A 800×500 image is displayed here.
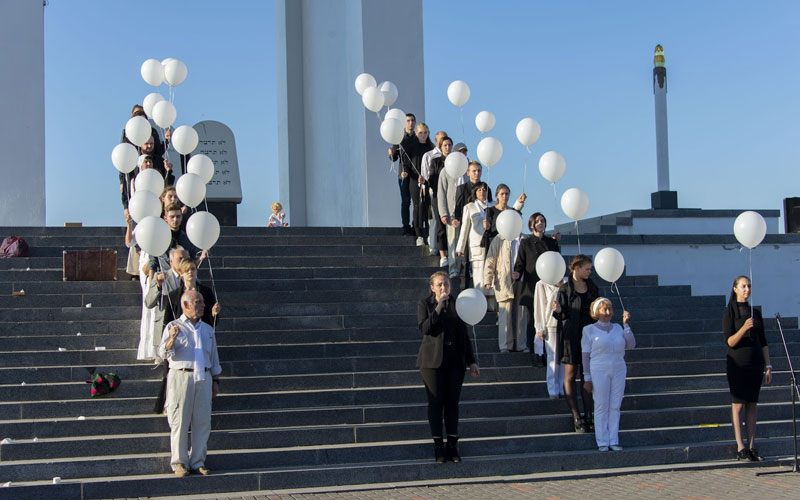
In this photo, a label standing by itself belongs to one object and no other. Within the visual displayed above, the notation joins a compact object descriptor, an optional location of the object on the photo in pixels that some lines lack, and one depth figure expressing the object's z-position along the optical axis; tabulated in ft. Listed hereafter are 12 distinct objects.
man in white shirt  31.14
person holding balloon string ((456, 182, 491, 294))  43.50
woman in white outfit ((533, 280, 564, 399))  38.17
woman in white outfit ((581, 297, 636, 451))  35.04
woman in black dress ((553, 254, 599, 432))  36.45
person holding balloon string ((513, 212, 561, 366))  40.57
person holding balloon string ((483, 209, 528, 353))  40.55
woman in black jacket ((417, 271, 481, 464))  33.19
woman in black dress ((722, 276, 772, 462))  34.78
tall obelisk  68.74
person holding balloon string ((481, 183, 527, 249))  42.52
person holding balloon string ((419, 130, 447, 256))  48.49
